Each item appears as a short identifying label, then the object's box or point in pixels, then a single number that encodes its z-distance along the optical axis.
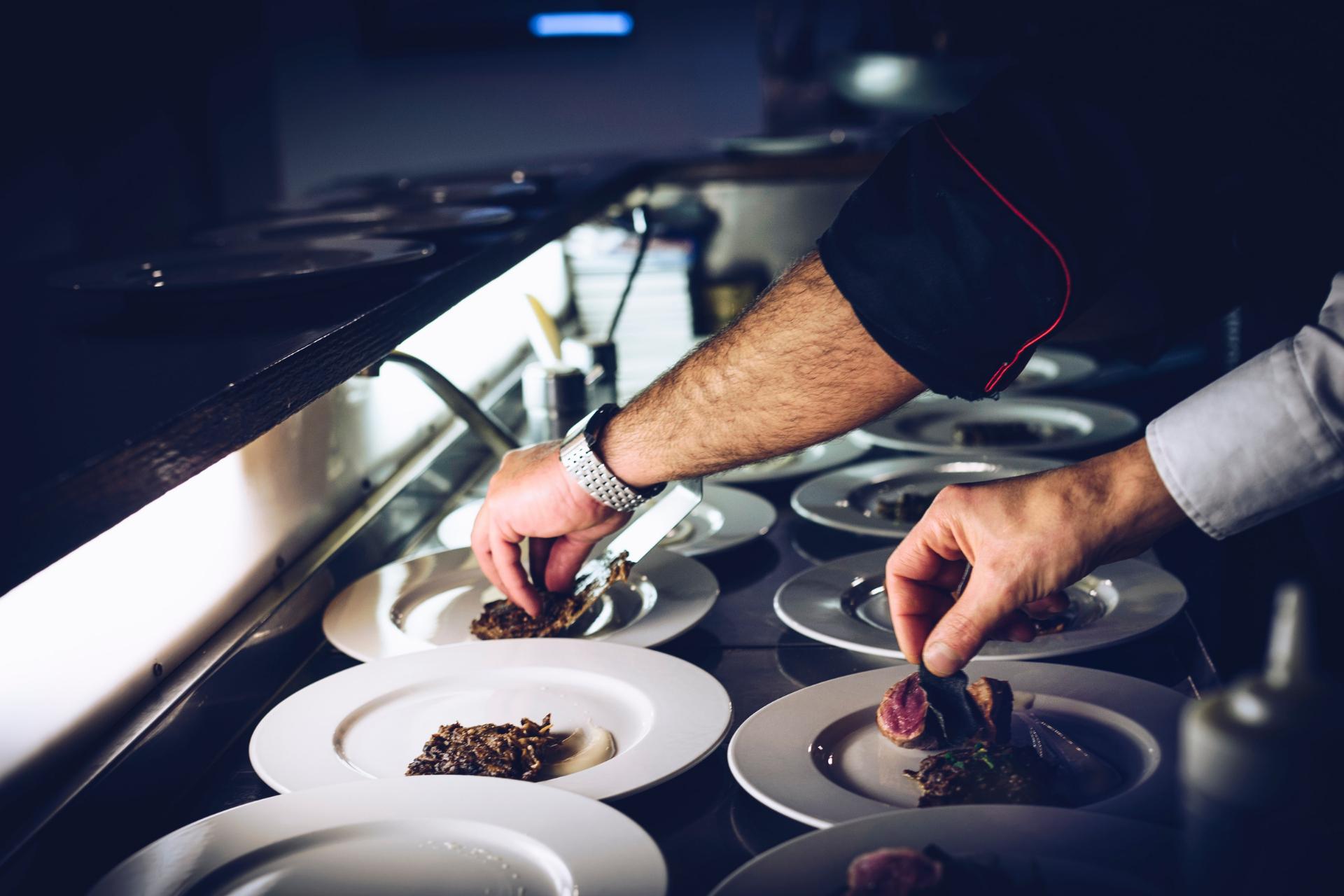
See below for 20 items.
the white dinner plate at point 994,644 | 1.14
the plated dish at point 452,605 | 1.24
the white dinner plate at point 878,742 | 0.86
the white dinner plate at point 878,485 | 1.58
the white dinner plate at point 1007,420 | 1.91
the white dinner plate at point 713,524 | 1.53
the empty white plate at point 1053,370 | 2.38
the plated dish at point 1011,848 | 0.72
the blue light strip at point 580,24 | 5.43
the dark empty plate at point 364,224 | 1.57
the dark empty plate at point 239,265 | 1.12
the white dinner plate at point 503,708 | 0.95
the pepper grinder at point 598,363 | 2.17
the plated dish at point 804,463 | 1.85
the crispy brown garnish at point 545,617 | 1.26
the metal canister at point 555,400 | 1.92
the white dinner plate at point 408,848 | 0.77
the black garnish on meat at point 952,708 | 0.97
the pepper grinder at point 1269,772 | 0.46
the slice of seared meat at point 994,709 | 0.97
